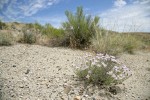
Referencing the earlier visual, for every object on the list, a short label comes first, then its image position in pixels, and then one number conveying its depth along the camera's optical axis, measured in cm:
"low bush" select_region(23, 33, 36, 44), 381
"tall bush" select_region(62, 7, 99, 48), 381
